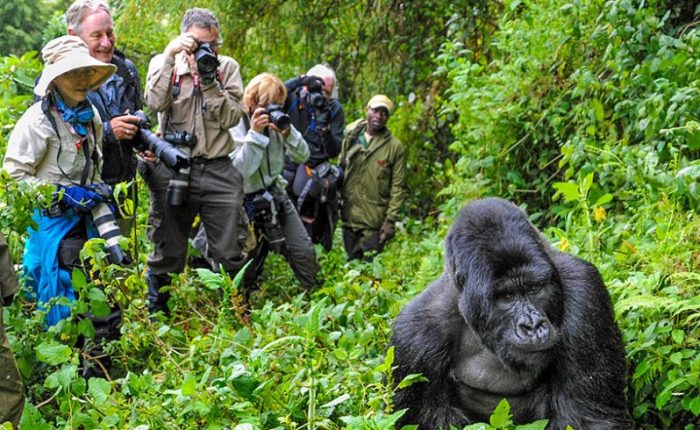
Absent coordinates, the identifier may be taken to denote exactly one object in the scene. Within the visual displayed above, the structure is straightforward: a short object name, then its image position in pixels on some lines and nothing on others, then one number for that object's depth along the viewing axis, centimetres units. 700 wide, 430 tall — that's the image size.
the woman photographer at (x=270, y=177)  595
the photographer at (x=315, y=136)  699
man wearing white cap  761
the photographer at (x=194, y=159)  534
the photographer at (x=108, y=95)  476
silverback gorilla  288
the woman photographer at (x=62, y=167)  421
